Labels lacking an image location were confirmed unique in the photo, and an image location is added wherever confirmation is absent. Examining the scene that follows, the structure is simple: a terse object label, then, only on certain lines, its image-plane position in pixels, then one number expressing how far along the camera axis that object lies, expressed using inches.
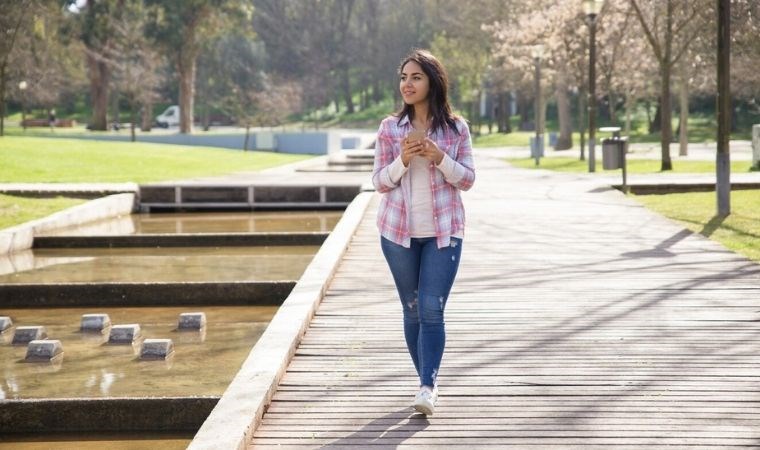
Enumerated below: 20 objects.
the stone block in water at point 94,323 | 482.9
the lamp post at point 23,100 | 2626.5
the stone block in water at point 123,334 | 455.8
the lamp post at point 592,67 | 1154.0
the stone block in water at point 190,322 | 484.7
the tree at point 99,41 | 2429.9
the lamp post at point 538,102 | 1380.4
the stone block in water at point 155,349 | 423.7
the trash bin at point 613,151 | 847.1
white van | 3425.2
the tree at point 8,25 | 1883.6
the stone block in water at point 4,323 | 488.7
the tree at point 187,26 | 2464.3
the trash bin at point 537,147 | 1378.7
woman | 240.4
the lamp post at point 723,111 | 660.7
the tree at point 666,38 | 1168.2
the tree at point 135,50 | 2536.9
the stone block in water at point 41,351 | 424.2
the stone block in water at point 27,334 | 461.7
